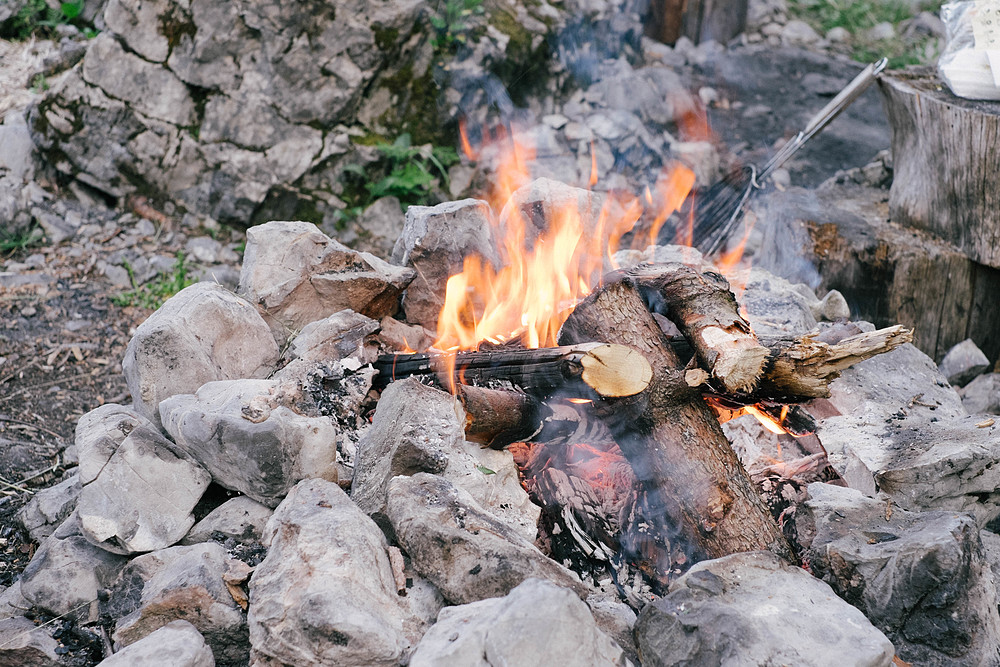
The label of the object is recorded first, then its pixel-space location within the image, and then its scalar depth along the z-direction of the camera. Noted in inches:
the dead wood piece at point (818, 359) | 92.7
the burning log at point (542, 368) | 95.6
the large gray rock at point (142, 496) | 90.6
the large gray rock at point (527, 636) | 66.4
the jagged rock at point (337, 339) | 112.3
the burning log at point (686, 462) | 91.7
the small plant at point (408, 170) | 224.4
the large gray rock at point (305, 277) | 122.3
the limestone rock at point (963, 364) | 162.6
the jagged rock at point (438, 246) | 127.3
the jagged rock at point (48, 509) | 107.2
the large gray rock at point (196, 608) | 81.3
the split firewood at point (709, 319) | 92.9
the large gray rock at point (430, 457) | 94.3
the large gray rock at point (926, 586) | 77.7
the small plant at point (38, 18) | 234.8
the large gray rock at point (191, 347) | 105.7
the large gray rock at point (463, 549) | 81.4
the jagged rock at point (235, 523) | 93.4
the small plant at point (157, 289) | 187.8
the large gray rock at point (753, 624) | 71.7
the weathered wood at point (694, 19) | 314.0
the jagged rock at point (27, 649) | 84.7
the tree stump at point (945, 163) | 151.6
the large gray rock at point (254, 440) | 91.8
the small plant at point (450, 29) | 235.3
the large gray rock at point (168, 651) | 73.9
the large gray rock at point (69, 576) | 89.5
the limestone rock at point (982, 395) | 146.7
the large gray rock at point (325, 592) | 72.9
